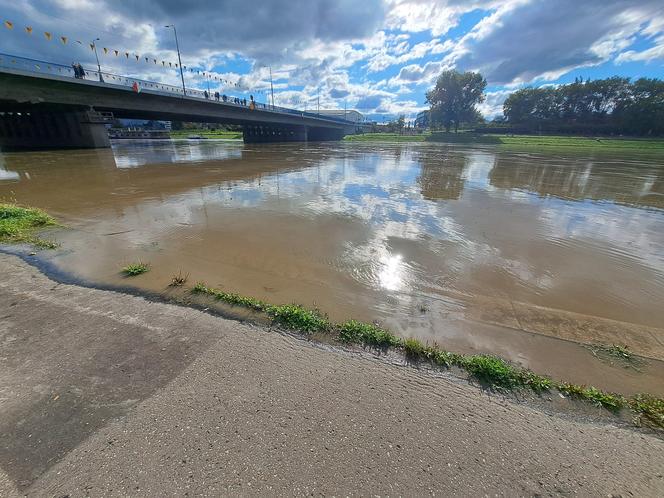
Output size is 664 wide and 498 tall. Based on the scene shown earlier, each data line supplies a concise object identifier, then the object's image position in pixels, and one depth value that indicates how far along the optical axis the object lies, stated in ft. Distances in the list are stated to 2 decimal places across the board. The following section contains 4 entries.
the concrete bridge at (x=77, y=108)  79.87
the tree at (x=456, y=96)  299.79
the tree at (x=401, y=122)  374.63
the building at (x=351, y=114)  613.44
